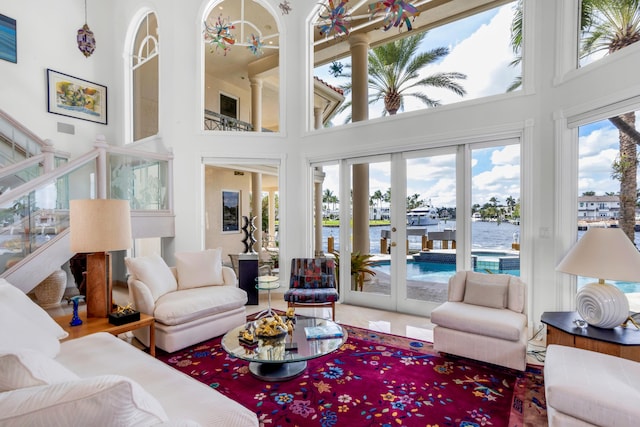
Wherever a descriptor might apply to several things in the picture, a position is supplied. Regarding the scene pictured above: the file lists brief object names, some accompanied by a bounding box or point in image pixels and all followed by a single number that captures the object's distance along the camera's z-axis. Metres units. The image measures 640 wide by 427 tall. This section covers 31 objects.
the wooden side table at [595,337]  2.24
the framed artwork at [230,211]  8.64
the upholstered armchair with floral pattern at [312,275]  4.46
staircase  3.46
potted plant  5.09
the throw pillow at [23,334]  1.86
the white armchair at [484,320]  2.79
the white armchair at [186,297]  3.22
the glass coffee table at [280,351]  2.42
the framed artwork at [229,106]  7.28
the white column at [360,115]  5.12
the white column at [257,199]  8.75
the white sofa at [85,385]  0.87
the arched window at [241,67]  5.59
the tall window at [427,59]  4.14
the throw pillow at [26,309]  2.14
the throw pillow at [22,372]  1.02
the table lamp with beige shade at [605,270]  2.38
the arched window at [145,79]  6.05
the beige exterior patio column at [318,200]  5.65
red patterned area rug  2.21
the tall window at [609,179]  3.09
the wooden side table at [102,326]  2.63
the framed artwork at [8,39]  5.39
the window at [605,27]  3.01
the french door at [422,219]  4.07
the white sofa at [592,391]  1.63
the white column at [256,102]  6.40
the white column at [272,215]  10.18
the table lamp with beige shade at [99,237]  2.66
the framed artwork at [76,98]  5.92
